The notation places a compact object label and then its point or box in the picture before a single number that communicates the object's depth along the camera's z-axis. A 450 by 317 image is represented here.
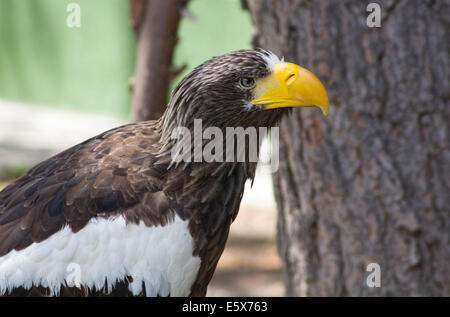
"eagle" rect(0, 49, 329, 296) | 5.18
